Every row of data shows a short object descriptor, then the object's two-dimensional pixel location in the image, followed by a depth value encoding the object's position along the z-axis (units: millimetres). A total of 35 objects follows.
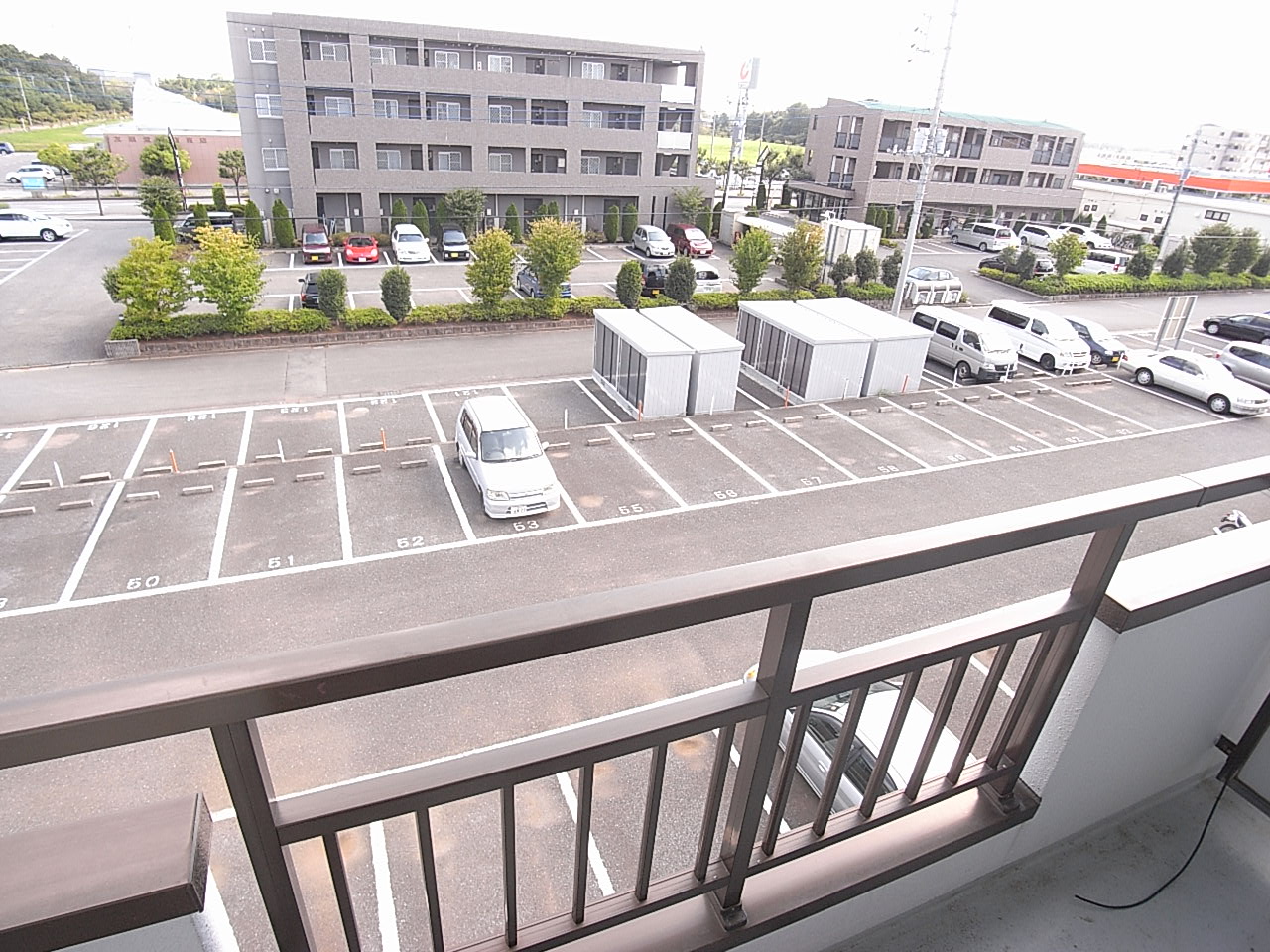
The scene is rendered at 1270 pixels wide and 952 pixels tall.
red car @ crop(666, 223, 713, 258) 24750
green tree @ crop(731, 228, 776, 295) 17656
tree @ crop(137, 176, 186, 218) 22641
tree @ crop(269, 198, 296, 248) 22500
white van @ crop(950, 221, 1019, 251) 29734
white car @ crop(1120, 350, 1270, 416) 13914
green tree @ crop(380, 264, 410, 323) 14836
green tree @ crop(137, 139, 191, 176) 31000
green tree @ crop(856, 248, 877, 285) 20875
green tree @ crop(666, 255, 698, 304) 17562
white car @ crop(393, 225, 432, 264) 21609
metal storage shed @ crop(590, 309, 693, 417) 11578
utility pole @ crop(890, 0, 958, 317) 14945
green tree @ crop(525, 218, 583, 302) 15953
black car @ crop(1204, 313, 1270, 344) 19281
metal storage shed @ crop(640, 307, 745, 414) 11891
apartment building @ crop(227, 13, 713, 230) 22266
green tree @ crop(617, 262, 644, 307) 16734
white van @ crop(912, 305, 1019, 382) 14477
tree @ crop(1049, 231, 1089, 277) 21953
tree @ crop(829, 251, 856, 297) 20391
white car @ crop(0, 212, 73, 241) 21828
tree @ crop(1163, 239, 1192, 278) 25094
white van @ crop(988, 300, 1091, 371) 15375
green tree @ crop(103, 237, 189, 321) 13352
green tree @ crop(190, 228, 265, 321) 13625
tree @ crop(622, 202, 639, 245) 26656
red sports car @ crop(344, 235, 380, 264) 21359
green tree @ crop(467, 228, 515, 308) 15281
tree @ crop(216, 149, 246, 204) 32938
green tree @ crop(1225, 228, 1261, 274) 26141
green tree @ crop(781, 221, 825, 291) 18312
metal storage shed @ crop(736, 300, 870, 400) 12734
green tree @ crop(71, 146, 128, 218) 28703
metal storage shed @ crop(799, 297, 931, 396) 13266
